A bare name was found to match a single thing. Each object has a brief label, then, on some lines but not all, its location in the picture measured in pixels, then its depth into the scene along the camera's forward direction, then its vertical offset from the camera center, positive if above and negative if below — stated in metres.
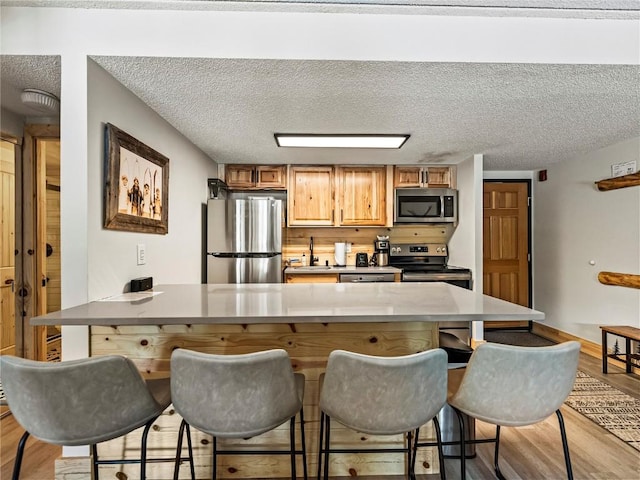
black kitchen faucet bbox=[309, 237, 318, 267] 4.38 -0.25
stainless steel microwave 4.14 +0.42
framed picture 1.90 +0.36
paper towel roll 4.34 -0.18
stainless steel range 3.98 -0.25
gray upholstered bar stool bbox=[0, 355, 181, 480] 1.15 -0.56
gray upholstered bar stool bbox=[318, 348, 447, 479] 1.21 -0.56
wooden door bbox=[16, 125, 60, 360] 2.77 -0.02
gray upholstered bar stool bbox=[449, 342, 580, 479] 1.27 -0.55
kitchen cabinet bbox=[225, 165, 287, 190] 4.20 +0.80
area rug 2.23 -1.27
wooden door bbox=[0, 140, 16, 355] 2.95 -0.08
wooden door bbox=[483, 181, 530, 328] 4.66 -0.05
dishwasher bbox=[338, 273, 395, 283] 3.83 -0.43
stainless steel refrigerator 3.57 -0.02
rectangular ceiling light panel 2.93 +0.90
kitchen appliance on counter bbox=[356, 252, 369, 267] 4.31 -0.27
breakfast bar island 1.70 -0.55
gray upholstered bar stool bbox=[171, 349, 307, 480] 1.18 -0.55
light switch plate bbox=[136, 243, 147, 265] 2.24 -0.09
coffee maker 4.36 -0.17
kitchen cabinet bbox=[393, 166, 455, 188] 4.20 +0.78
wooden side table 3.02 -0.94
